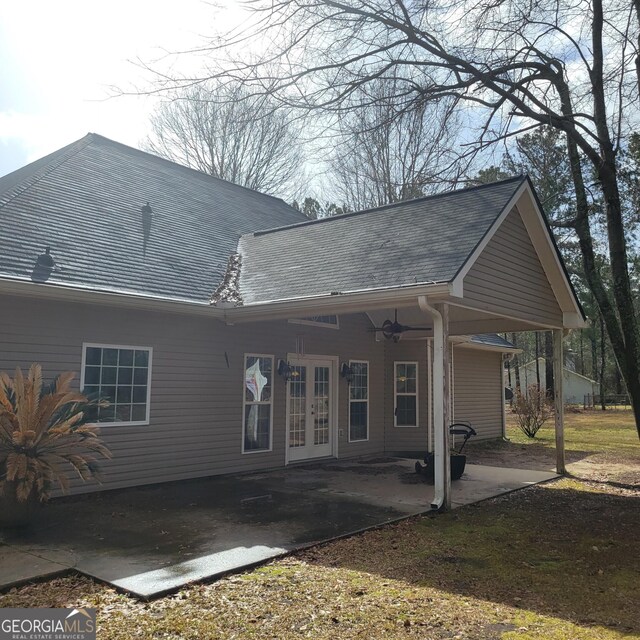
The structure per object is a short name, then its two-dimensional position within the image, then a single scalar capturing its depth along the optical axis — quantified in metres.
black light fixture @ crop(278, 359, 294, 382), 10.29
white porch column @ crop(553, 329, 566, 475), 10.38
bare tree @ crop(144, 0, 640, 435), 8.71
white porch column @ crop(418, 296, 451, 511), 7.14
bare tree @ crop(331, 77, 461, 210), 9.52
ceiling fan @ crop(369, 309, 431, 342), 10.49
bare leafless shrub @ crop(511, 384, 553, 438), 18.23
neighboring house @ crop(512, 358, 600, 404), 47.17
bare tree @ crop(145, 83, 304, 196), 23.06
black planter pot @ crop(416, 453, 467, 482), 9.41
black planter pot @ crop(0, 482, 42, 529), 5.71
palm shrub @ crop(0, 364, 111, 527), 5.70
